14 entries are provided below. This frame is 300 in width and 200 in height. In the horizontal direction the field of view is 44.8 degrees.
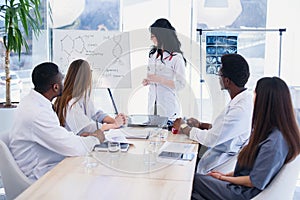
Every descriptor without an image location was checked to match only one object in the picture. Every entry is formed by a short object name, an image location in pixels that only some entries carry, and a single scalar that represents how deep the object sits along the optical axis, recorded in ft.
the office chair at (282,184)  5.45
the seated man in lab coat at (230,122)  6.96
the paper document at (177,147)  6.70
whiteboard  12.53
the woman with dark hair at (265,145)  5.47
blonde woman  7.80
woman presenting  9.55
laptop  8.69
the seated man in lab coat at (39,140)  6.28
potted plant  10.86
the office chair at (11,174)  5.94
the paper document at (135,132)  7.71
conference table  4.66
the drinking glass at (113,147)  6.53
